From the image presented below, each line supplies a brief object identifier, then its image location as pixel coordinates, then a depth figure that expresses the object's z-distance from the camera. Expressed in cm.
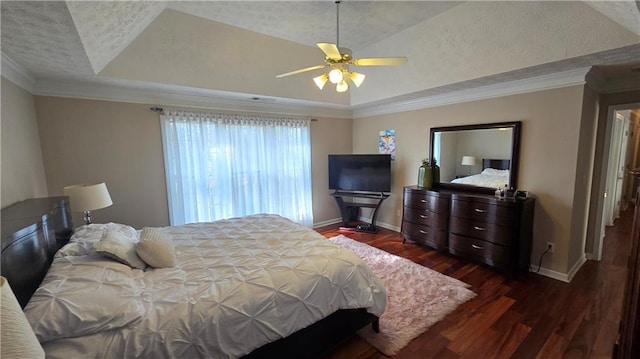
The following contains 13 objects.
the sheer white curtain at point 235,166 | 365
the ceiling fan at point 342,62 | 220
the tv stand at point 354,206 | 471
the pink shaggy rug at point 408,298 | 214
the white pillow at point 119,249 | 173
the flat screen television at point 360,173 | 454
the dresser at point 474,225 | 296
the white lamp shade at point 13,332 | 65
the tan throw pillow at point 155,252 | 185
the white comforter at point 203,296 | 126
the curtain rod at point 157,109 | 342
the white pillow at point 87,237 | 178
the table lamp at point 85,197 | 242
